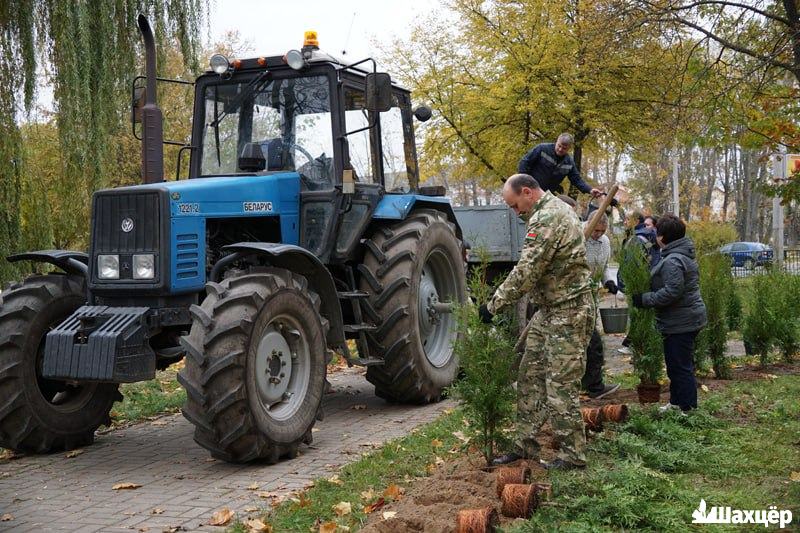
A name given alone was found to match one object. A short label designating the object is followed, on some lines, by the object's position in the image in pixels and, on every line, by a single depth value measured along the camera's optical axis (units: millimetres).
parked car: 12055
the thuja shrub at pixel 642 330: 8291
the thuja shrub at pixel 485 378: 6102
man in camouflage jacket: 6000
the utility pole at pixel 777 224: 18359
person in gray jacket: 7539
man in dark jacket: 9461
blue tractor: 6457
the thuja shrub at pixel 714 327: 9727
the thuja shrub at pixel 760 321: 10797
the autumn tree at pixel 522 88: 18953
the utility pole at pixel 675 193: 40975
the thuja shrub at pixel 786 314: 10883
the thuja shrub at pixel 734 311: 11477
